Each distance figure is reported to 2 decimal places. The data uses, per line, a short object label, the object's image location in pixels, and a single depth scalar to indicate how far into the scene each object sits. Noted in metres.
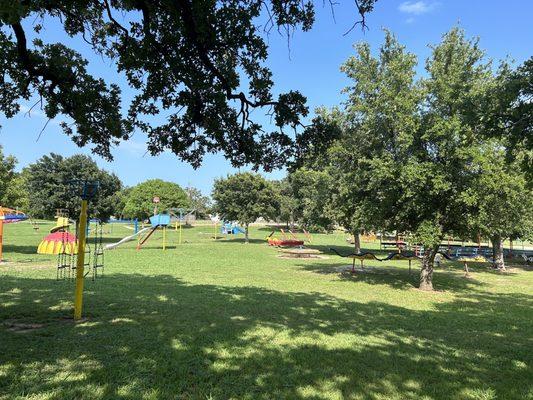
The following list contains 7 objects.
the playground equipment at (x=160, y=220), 32.44
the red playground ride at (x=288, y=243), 30.68
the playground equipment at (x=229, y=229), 58.46
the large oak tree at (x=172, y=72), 6.79
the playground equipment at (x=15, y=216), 24.30
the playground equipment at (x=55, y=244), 23.83
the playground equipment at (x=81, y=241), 8.08
